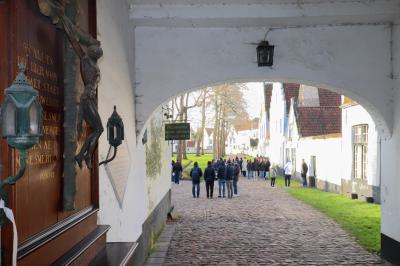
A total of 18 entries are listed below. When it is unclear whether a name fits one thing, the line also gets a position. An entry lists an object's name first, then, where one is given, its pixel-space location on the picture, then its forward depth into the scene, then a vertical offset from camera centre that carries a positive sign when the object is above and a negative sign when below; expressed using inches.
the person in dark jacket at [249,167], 1417.3 -87.1
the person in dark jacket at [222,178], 824.3 -69.9
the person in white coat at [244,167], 1456.7 -90.1
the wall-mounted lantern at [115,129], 190.7 +3.8
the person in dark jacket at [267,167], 1337.0 -84.9
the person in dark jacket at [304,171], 1017.3 -72.0
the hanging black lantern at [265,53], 297.9 +53.0
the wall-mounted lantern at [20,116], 78.4 +3.9
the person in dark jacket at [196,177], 813.4 -67.7
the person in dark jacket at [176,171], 1173.7 -80.8
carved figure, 125.9 +17.2
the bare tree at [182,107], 1418.6 +95.9
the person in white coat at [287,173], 1019.3 -77.0
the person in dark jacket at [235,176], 846.8 -69.4
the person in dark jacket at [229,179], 812.6 -71.2
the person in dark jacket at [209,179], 797.2 -70.5
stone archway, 306.7 +50.4
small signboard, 605.0 +9.4
